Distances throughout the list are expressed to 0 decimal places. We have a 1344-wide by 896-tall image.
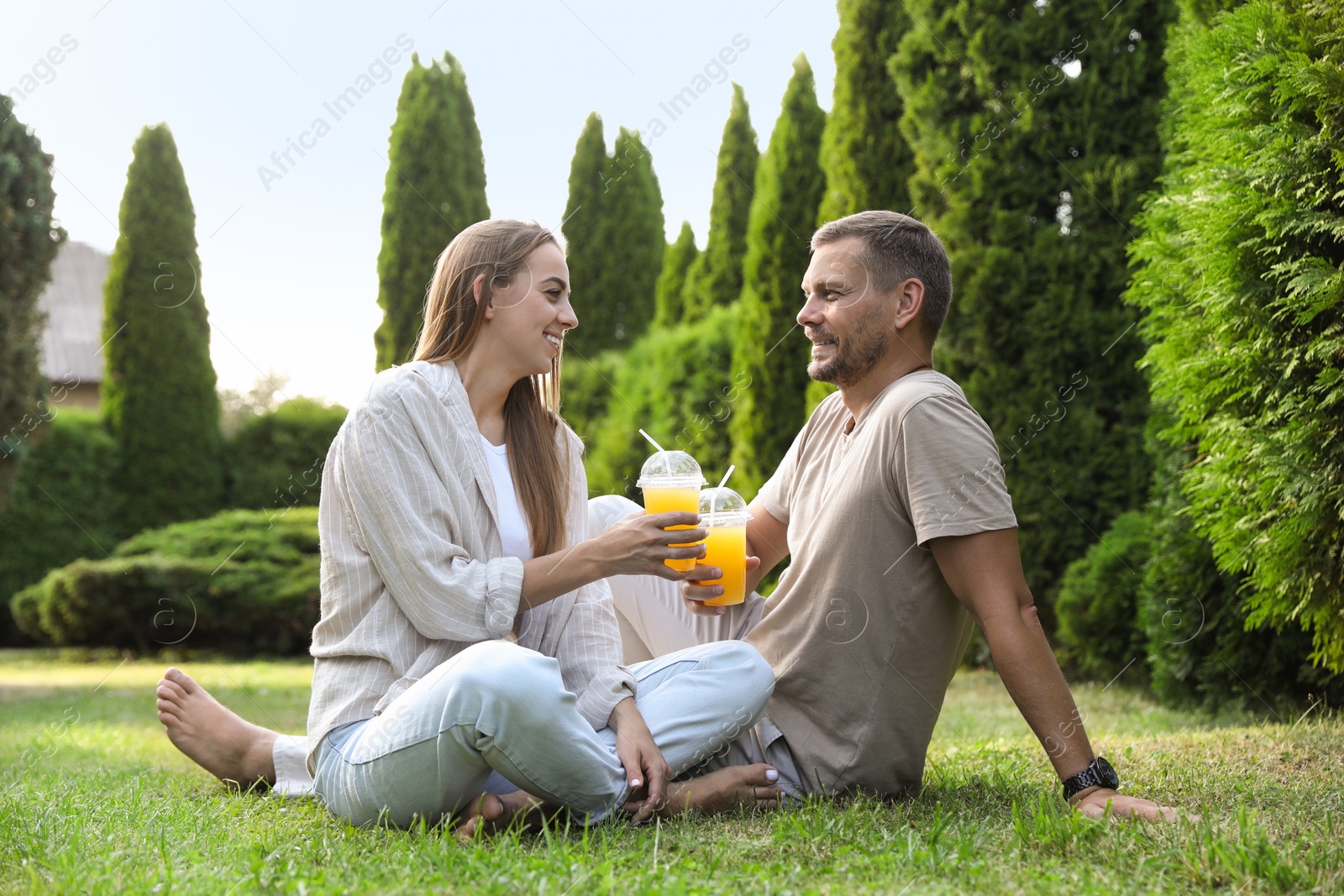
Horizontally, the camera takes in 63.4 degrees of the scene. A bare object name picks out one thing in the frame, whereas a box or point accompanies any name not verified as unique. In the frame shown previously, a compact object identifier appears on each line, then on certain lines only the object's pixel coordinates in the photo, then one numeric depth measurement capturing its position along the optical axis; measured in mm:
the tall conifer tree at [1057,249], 6293
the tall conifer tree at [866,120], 7488
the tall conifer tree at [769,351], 8219
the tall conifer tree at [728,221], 12164
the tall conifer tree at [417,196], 12719
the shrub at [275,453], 13141
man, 2352
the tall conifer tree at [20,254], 7055
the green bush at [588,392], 10430
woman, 2248
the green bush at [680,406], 8656
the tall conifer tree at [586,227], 13359
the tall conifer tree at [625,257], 13484
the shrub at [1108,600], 5535
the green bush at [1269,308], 3312
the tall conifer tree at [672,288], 13031
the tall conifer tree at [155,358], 12727
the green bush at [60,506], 11734
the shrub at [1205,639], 4531
